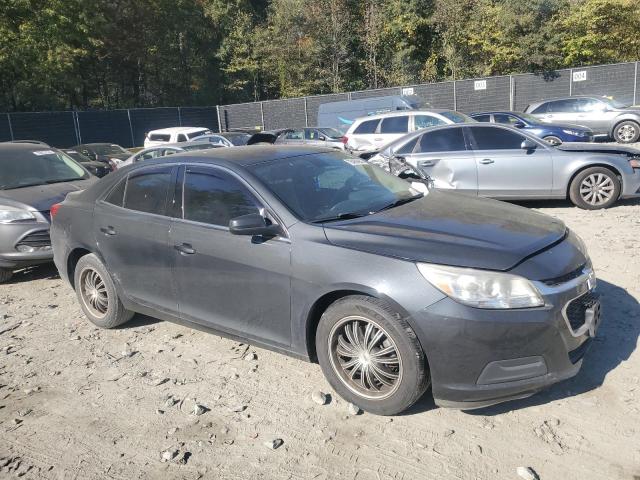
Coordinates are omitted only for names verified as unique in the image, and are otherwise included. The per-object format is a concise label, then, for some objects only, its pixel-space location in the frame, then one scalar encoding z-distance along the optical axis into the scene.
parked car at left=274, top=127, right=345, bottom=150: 17.42
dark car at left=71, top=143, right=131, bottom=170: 18.97
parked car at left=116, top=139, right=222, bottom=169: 14.26
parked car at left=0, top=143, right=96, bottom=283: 6.55
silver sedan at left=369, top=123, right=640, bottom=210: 8.04
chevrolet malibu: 2.96
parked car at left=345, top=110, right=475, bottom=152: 13.66
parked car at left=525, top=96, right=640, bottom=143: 17.50
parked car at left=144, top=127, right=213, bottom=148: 21.33
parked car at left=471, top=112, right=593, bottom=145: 15.05
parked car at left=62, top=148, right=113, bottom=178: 17.05
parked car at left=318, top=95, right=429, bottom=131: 21.17
